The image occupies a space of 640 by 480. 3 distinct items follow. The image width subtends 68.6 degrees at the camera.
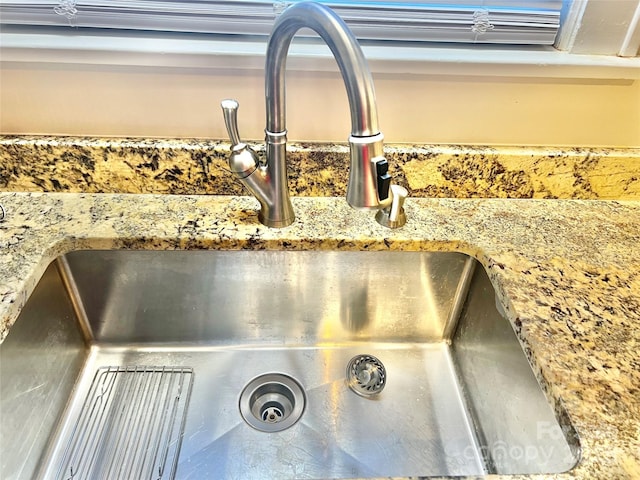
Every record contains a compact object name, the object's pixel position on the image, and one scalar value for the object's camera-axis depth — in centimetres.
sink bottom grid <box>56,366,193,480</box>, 66
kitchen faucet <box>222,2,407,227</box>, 50
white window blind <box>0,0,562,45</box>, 72
